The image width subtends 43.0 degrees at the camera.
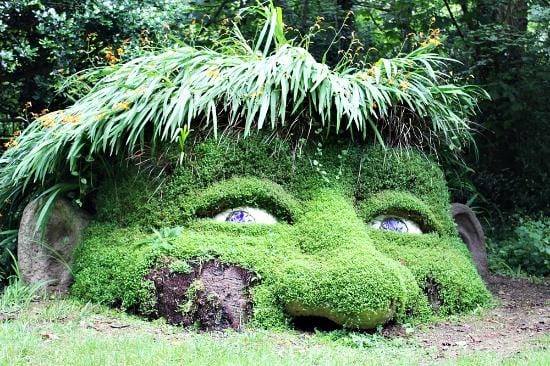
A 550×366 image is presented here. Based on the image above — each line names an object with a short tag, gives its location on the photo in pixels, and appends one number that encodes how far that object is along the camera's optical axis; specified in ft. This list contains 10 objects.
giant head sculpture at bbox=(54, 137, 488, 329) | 15.26
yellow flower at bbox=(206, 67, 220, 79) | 17.49
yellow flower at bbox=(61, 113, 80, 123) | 17.63
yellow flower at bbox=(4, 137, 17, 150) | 19.19
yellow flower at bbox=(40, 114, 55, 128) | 18.31
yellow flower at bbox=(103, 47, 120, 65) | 19.97
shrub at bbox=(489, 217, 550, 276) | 25.04
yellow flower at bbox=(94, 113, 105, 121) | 16.94
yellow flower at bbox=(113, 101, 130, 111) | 17.07
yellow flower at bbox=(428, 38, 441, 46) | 19.00
